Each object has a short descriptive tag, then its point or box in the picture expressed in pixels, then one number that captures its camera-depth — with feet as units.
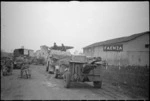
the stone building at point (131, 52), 67.77
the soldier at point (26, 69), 37.49
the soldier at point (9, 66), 43.75
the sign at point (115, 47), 61.52
